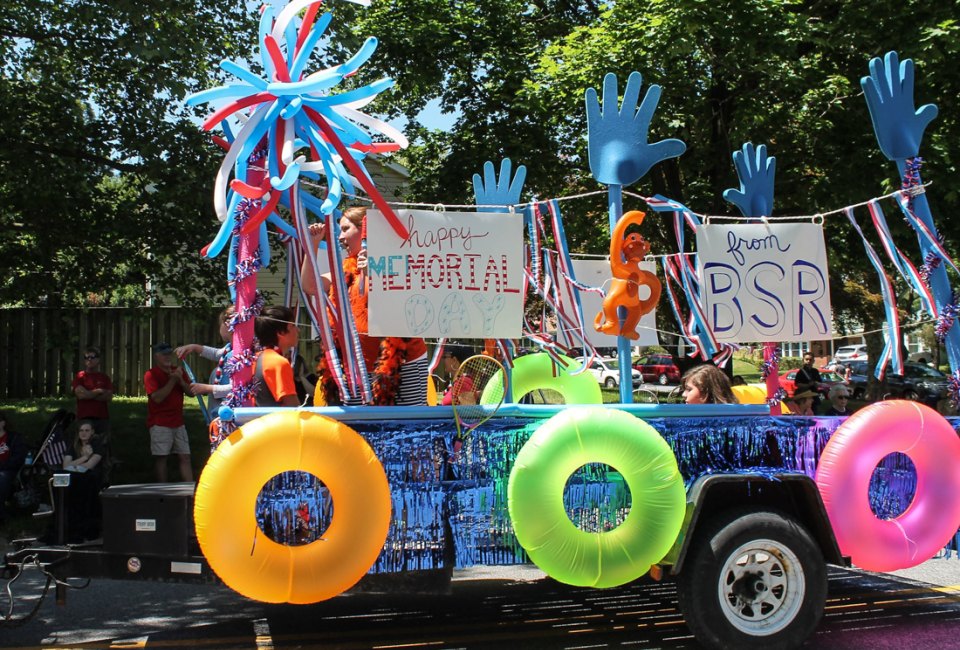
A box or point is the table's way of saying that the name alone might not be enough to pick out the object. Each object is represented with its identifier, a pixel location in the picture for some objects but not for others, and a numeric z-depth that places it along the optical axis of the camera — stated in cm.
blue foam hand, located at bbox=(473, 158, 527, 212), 907
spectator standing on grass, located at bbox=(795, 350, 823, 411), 1516
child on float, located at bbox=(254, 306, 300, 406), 481
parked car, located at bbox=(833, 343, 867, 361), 4356
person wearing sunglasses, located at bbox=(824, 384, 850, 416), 1220
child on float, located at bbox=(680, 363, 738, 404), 534
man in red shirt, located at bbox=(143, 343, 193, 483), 924
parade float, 412
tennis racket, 455
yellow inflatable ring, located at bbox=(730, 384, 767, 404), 659
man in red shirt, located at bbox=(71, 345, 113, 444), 959
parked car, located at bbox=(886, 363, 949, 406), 2691
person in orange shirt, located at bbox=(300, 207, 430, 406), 490
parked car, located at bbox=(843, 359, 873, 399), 3177
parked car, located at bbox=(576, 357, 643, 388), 3369
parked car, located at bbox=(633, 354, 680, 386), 3694
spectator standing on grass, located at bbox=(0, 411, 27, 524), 812
